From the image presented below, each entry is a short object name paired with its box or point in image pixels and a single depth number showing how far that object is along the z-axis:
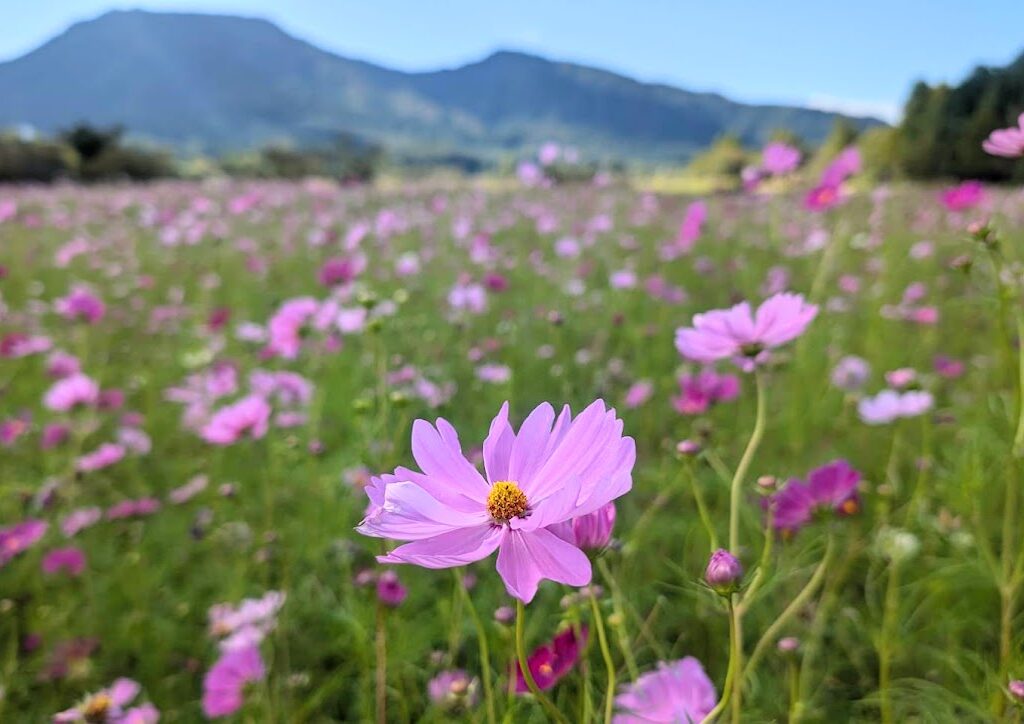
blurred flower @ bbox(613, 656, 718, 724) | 0.48
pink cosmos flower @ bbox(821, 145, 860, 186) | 1.34
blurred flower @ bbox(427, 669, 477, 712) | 0.50
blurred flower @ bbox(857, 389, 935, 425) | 0.91
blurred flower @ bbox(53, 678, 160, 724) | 0.66
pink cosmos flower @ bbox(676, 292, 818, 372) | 0.49
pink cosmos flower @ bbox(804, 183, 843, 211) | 1.33
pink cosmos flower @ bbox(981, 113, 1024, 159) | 0.58
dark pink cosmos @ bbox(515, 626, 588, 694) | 0.44
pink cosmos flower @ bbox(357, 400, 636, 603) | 0.28
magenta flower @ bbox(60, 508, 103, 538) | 1.09
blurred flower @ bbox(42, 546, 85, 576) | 1.01
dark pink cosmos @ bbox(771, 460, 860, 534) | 0.55
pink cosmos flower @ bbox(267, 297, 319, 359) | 1.22
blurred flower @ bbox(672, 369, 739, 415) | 0.90
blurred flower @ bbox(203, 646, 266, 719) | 0.74
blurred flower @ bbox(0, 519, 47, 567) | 0.98
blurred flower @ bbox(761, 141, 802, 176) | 1.37
